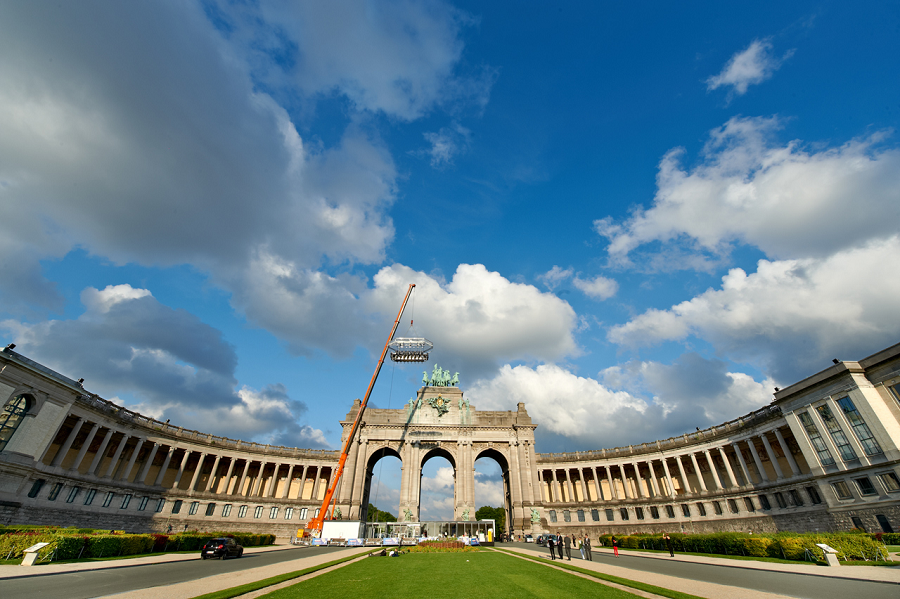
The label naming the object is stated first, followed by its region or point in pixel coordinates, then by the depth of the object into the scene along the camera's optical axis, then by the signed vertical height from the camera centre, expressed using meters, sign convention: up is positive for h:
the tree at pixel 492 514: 161.00 +5.44
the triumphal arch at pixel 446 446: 67.44 +13.68
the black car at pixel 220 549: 29.06 -1.36
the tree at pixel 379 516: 143.20 +4.82
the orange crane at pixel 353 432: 55.50 +15.07
